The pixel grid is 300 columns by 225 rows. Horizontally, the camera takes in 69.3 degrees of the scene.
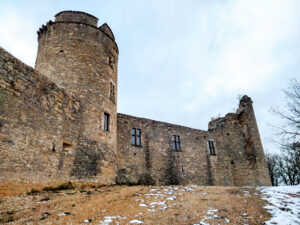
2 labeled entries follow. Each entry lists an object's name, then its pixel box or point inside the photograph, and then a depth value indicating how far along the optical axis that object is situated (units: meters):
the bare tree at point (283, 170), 27.40
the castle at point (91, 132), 7.99
